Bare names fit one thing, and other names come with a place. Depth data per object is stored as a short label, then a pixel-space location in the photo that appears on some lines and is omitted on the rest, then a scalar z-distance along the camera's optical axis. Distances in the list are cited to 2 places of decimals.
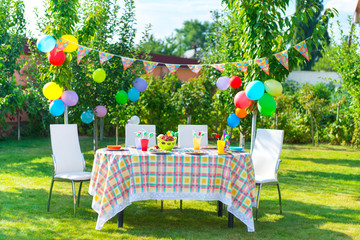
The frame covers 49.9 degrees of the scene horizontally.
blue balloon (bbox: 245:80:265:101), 5.16
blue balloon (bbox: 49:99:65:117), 6.06
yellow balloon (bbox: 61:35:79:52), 5.69
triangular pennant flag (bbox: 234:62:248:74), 5.77
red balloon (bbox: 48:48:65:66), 5.65
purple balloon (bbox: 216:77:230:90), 7.14
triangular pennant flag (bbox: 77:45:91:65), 5.85
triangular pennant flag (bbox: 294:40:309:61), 5.51
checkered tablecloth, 3.74
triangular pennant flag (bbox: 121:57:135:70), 5.91
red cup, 4.04
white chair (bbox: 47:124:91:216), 4.36
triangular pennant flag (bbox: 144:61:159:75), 6.11
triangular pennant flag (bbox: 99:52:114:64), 5.85
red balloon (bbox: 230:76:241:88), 6.33
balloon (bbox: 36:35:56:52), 5.26
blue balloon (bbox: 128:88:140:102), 7.37
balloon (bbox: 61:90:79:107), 6.21
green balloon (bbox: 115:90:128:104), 7.22
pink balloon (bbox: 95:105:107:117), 7.49
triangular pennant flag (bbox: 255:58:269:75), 5.36
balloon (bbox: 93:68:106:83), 6.61
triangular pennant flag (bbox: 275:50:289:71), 5.39
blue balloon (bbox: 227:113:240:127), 7.46
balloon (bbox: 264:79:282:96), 5.31
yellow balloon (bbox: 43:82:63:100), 5.79
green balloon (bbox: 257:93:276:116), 5.30
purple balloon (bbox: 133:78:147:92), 7.63
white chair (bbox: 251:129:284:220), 4.47
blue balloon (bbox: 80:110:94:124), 7.49
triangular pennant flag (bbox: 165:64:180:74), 6.04
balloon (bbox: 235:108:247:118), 6.82
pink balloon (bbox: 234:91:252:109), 5.71
